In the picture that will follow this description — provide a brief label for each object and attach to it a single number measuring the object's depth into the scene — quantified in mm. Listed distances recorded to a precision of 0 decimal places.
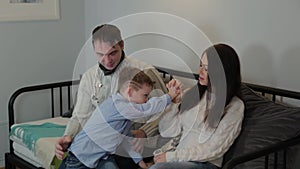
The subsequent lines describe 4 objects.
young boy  2463
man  2699
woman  2432
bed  2340
